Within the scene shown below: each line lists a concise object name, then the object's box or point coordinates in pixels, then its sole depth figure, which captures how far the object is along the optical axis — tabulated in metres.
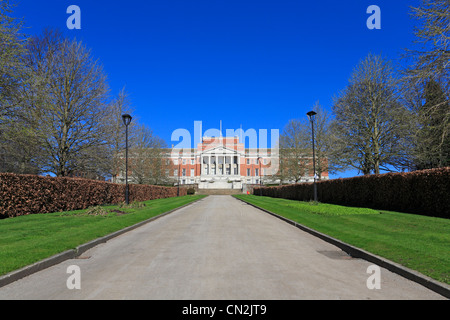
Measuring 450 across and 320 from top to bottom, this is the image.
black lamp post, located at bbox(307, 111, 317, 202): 22.33
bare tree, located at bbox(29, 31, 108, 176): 23.59
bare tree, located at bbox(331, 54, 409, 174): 27.89
